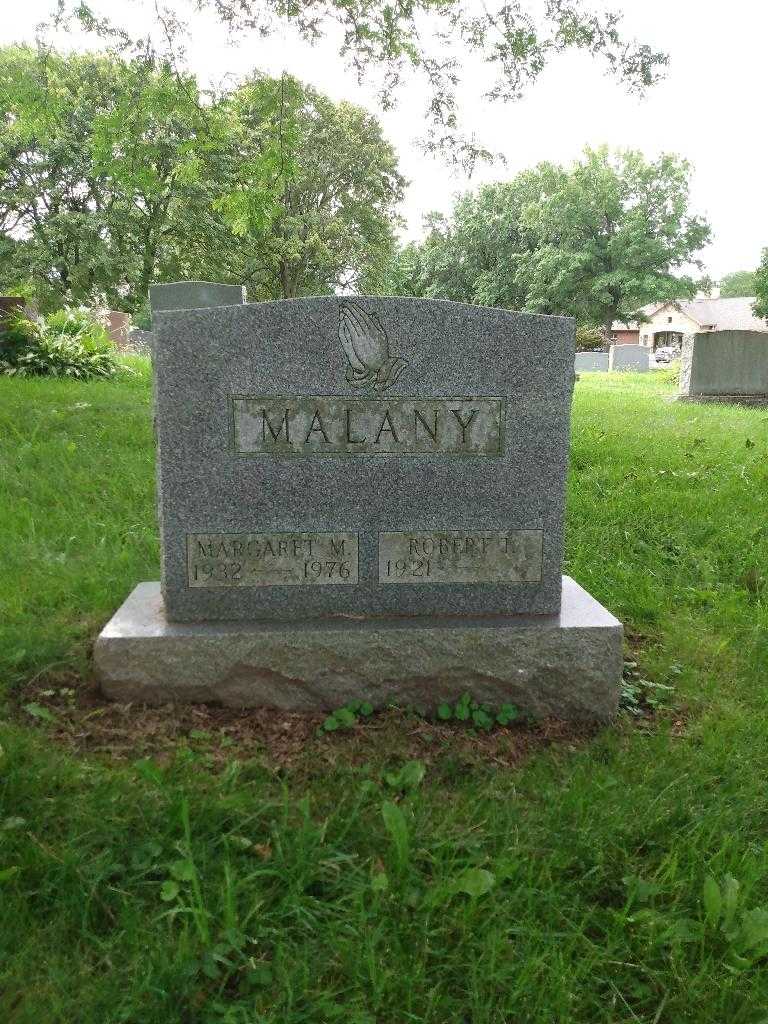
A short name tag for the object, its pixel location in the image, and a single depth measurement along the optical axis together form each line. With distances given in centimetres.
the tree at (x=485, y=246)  4484
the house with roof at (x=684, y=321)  6631
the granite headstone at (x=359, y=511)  259
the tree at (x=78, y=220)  2336
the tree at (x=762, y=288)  3263
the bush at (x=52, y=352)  945
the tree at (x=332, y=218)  2708
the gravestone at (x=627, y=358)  3077
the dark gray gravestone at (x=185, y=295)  669
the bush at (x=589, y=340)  3962
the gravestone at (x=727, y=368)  1097
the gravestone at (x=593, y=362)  3300
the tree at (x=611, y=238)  3931
